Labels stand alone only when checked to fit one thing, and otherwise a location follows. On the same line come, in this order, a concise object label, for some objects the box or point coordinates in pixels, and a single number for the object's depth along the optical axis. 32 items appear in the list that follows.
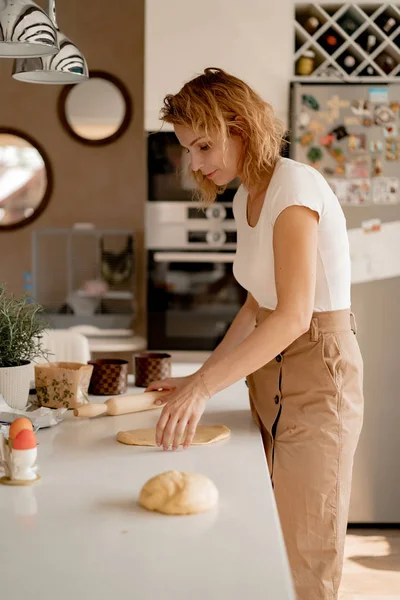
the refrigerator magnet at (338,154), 3.27
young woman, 1.54
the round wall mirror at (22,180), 4.68
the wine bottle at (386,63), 3.27
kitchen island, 0.87
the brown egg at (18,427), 1.24
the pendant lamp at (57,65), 2.04
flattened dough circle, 1.44
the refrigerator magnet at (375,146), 3.27
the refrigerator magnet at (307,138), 3.27
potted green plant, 1.67
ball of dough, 1.09
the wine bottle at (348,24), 3.25
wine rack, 3.24
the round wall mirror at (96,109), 4.60
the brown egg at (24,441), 1.22
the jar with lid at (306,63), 3.28
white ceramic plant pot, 1.67
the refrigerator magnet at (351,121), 3.27
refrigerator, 3.25
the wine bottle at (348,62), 3.27
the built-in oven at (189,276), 3.47
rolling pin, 1.67
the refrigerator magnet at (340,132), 3.27
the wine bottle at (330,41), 3.26
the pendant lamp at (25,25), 1.77
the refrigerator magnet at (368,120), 3.26
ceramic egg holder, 1.22
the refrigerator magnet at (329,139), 3.27
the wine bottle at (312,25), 3.26
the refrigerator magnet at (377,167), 3.27
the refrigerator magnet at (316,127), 3.26
